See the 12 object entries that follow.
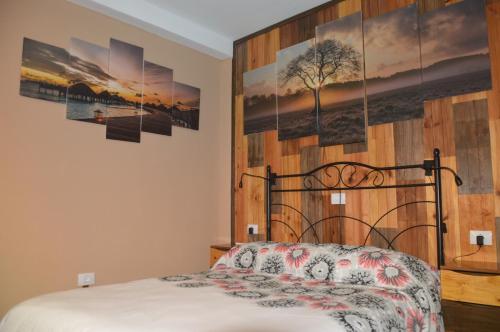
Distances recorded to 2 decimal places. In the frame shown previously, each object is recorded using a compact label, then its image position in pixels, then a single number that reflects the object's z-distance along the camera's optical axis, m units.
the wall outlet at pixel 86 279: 2.89
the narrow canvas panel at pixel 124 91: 3.19
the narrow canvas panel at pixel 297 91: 3.31
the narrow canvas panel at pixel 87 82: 2.95
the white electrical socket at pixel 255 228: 3.59
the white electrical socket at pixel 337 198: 3.02
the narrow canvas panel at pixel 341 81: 3.01
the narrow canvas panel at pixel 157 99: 3.43
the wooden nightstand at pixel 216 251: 3.49
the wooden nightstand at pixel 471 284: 1.91
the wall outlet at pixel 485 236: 2.32
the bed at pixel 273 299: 1.45
